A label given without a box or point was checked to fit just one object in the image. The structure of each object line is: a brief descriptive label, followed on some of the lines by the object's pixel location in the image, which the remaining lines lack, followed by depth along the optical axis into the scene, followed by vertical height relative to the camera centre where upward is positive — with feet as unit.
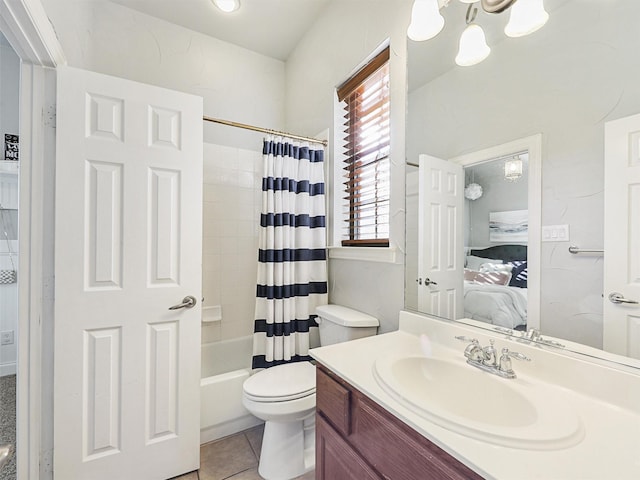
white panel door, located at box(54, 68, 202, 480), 4.08 -0.62
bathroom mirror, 2.44 +1.24
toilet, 4.46 -2.62
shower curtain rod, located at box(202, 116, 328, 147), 5.59 +2.25
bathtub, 5.49 -3.35
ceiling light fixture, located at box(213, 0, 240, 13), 5.98 +5.06
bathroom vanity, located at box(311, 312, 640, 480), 1.78 -1.34
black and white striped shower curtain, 5.76 -0.24
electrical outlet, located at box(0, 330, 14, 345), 7.32 -2.61
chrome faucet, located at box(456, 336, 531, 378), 2.82 -1.23
